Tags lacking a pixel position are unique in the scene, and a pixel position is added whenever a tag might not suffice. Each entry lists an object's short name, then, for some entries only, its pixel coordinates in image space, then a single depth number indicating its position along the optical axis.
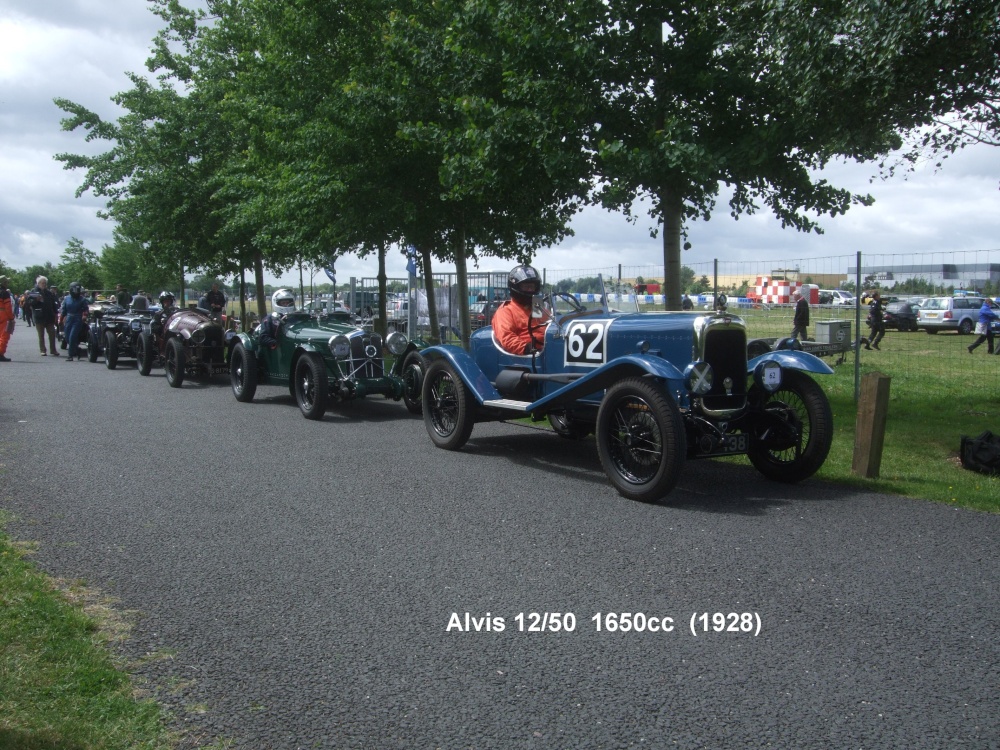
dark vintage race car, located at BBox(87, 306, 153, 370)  18.34
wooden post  7.37
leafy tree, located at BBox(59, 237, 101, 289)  75.62
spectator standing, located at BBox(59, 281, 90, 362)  21.06
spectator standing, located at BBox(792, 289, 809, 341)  14.91
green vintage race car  11.22
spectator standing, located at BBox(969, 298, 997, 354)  22.60
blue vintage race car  6.68
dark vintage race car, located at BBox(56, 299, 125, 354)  20.84
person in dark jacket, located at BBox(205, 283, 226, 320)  18.77
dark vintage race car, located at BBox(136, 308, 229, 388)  14.64
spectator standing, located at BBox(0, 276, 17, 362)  19.52
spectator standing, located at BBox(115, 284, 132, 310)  24.97
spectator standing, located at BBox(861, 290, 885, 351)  21.19
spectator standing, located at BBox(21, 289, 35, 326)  39.59
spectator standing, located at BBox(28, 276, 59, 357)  21.67
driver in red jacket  8.77
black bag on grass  7.68
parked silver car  33.41
